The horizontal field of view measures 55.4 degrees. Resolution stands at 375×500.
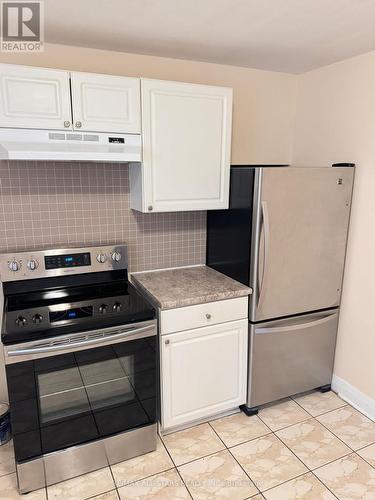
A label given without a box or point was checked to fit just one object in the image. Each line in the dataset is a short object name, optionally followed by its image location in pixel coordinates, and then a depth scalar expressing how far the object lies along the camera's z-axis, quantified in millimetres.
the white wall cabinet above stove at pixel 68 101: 1699
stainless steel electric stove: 1660
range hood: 1714
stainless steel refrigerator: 2100
